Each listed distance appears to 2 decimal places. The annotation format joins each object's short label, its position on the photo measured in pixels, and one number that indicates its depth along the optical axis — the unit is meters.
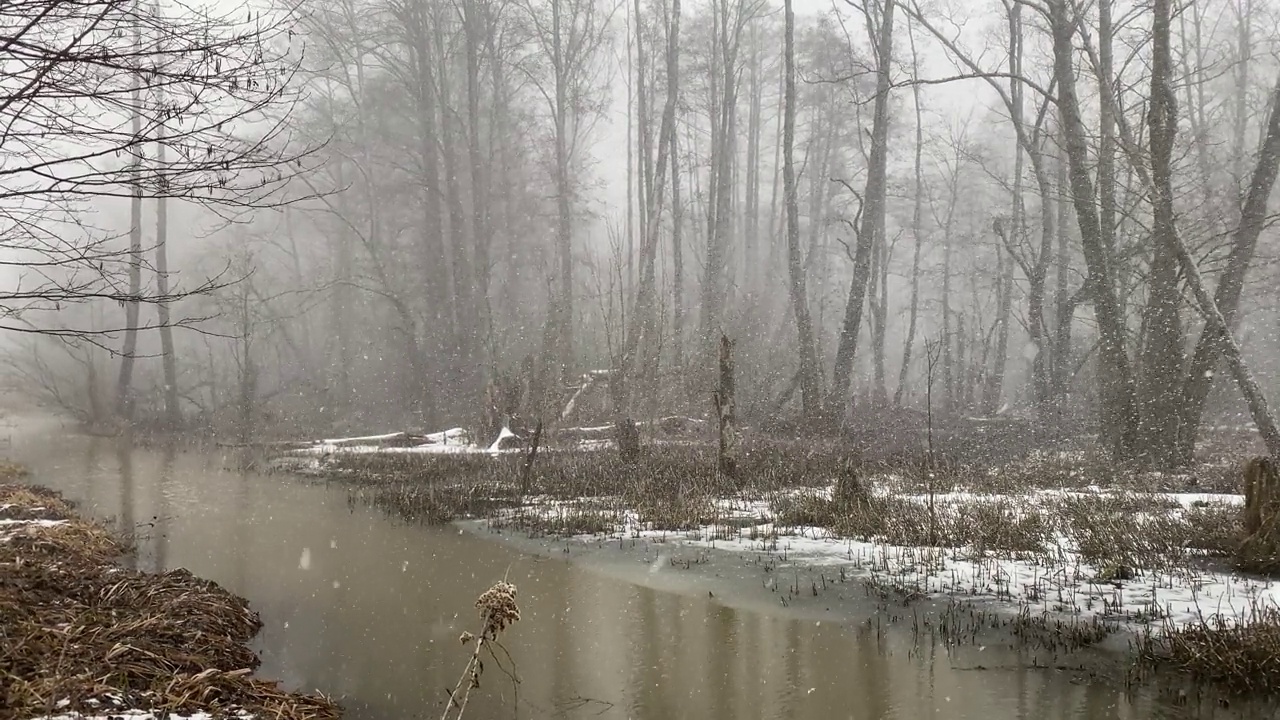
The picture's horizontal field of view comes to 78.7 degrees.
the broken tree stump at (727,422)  11.65
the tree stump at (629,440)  12.57
